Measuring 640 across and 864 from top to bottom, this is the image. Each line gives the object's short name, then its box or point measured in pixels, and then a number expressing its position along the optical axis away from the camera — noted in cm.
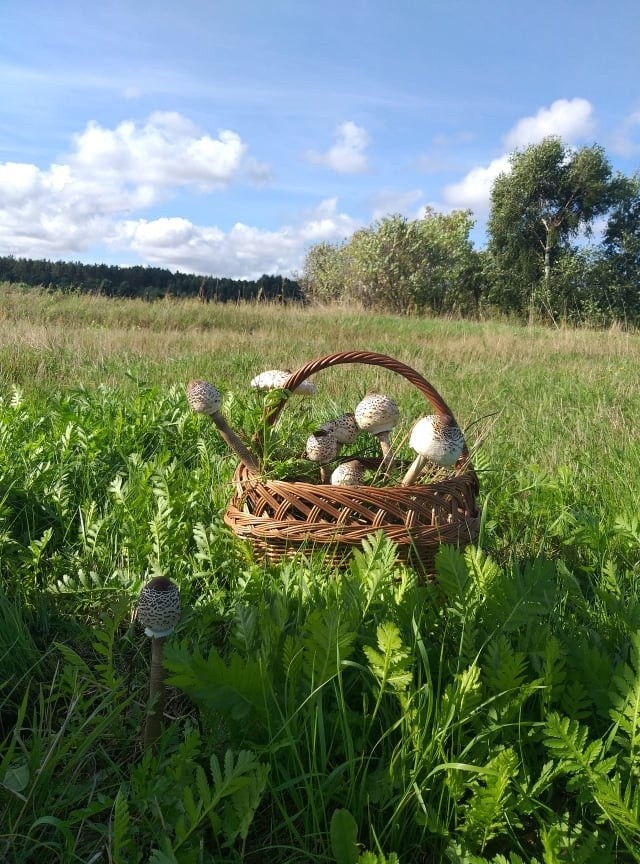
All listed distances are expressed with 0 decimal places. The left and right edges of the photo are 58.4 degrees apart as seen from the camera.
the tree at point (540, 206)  3002
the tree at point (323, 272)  3297
